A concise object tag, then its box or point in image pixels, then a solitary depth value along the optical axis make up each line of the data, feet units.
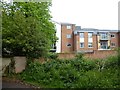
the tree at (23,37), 27.01
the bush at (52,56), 29.93
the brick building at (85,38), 86.70
